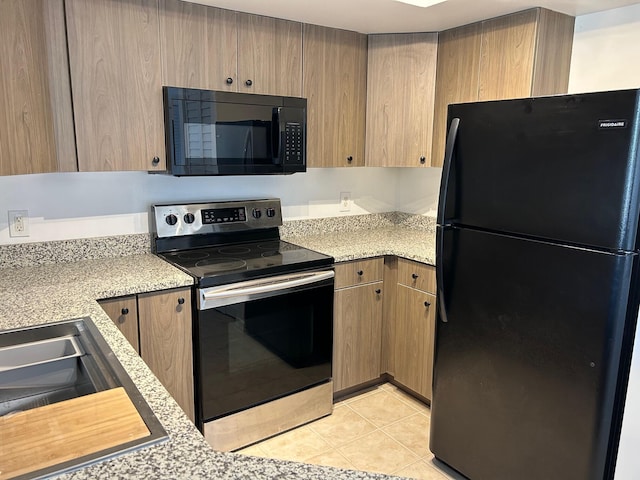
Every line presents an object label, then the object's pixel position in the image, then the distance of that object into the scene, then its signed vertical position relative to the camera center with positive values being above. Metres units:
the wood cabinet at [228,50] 2.23 +0.50
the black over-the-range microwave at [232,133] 2.27 +0.10
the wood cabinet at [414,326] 2.62 -0.93
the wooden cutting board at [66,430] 0.90 -0.55
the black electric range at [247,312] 2.20 -0.73
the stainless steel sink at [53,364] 1.27 -0.58
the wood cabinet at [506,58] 2.35 +0.50
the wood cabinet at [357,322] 2.68 -0.92
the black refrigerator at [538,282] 1.56 -0.44
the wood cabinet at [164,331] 2.01 -0.75
